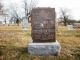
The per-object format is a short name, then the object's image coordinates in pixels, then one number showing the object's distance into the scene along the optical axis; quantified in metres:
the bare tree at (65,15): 21.38
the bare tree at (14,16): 19.20
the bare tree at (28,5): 16.79
